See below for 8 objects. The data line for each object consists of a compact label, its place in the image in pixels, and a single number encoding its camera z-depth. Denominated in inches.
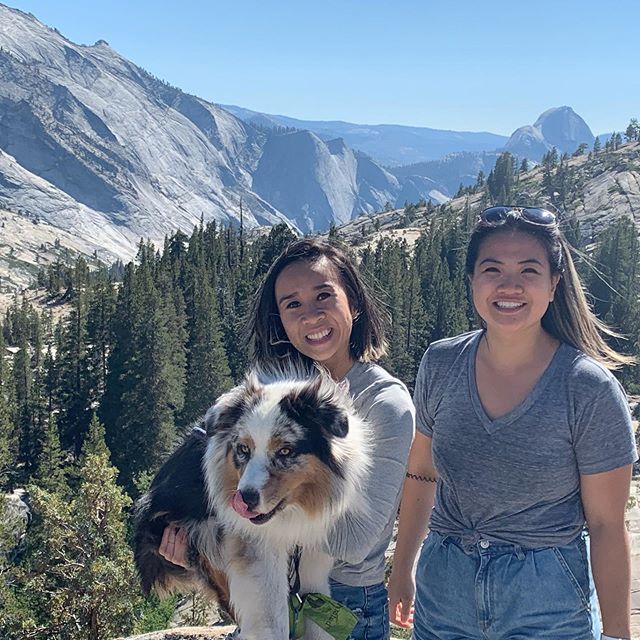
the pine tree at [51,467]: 1323.3
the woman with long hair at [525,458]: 135.0
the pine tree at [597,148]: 5191.9
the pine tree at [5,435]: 1390.3
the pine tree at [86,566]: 656.4
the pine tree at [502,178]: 4345.5
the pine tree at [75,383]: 1798.7
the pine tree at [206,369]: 1668.3
